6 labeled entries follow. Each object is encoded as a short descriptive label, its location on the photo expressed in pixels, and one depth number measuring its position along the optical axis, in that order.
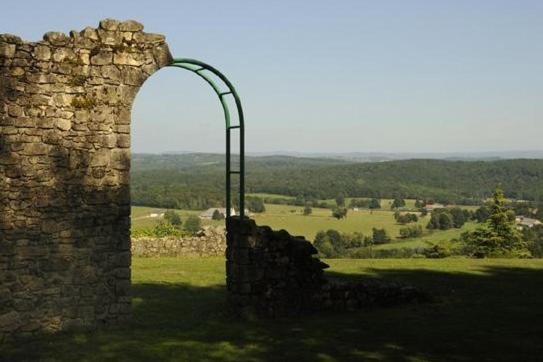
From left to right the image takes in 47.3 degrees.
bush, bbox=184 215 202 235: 37.67
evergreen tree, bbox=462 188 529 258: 34.66
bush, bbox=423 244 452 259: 30.30
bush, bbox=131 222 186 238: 24.98
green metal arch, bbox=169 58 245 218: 11.26
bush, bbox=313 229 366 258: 49.33
